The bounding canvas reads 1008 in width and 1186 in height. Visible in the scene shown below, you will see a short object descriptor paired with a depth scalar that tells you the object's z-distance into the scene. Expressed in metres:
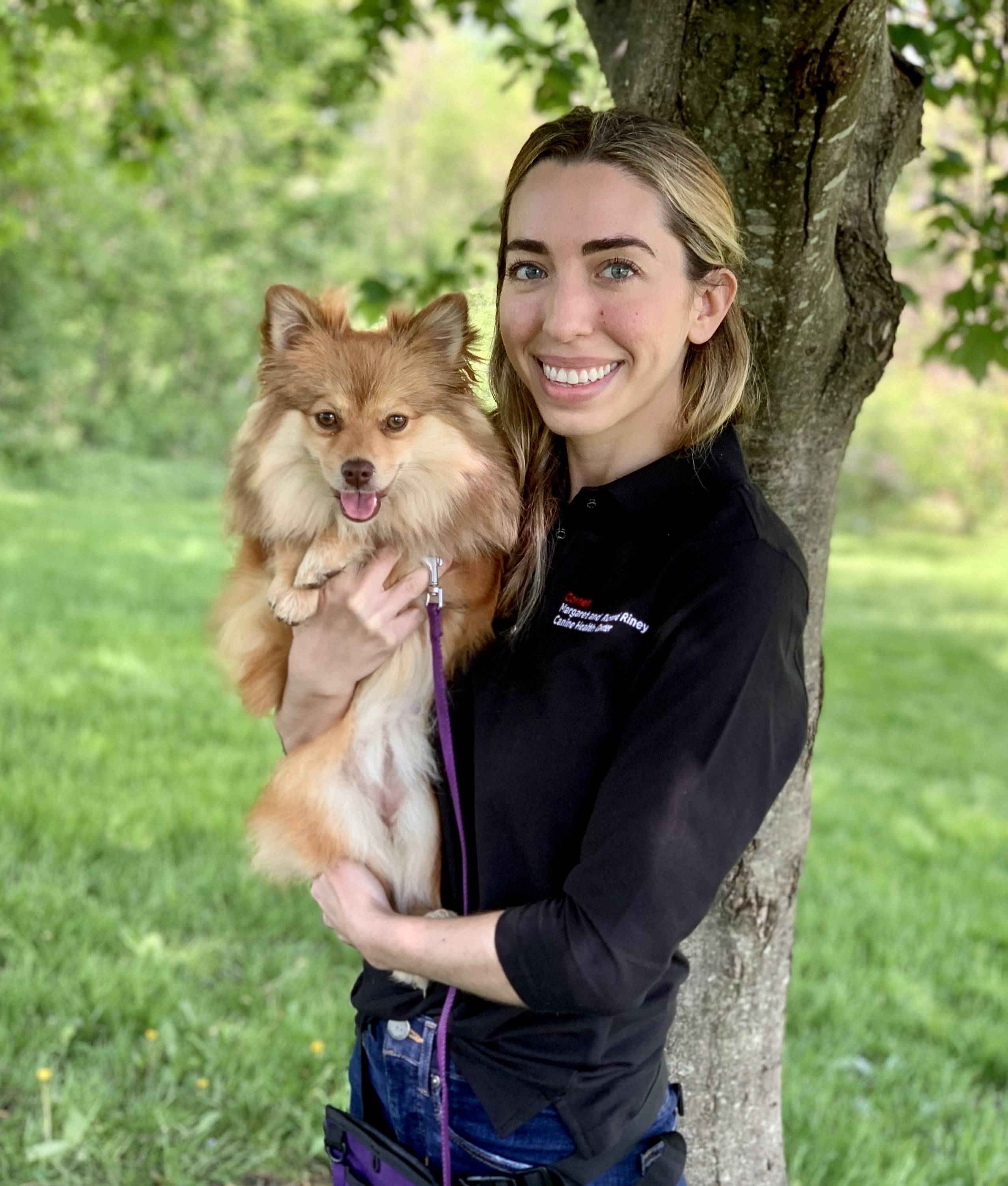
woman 1.39
